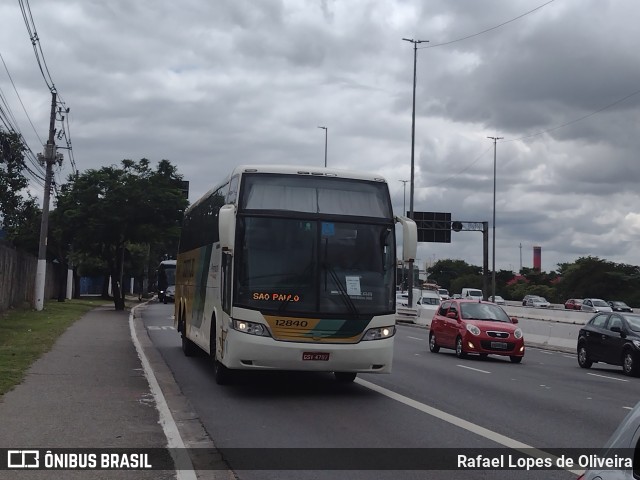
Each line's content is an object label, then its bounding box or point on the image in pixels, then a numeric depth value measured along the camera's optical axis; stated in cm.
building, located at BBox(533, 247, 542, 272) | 14325
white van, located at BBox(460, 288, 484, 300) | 7162
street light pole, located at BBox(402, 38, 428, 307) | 4497
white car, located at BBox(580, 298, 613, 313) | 6089
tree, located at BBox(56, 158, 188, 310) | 4525
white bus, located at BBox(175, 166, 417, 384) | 1291
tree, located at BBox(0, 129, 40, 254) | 3631
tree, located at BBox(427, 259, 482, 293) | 15388
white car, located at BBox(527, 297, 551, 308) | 6938
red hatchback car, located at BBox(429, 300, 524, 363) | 2236
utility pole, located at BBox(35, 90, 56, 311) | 3819
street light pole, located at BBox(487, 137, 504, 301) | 5902
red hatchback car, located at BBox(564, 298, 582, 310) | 6700
